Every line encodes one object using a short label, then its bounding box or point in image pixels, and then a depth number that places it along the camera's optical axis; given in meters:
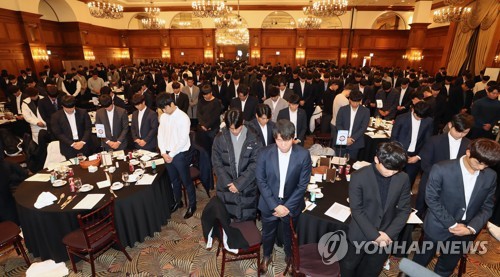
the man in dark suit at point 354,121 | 4.55
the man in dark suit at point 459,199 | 2.37
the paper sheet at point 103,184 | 3.45
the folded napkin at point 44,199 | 3.04
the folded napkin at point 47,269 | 3.16
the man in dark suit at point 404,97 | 7.04
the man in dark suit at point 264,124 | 3.91
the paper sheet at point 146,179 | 3.55
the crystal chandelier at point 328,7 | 10.54
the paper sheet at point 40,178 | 3.61
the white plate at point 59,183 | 3.44
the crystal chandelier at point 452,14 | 10.91
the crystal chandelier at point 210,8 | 10.36
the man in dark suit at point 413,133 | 4.02
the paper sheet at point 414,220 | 2.83
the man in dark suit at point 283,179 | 2.80
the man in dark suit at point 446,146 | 2.99
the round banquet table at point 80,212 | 3.04
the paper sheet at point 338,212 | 2.79
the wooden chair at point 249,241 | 2.93
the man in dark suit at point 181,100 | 7.05
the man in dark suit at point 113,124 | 4.55
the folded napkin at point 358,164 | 3.88
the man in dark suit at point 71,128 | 4.49
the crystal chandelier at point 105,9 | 11.33
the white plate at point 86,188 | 3.34
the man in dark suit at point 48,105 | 5.43
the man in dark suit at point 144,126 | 4.49
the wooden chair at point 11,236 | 3.06
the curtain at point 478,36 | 10.61
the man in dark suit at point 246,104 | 6.18
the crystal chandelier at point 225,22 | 14.90
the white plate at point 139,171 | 3.74
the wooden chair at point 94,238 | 2.92
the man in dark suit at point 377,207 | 2.23
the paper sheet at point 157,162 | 4.02
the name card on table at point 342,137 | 3.86
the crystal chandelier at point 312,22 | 15.44
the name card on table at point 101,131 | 4.19
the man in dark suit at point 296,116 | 4.68
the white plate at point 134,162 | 4.06
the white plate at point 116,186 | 3.40
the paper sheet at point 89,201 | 3.03
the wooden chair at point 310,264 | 2.49
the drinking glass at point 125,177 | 3.50
